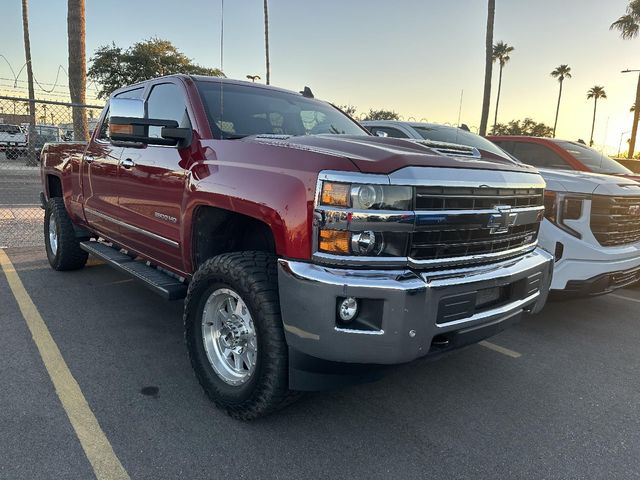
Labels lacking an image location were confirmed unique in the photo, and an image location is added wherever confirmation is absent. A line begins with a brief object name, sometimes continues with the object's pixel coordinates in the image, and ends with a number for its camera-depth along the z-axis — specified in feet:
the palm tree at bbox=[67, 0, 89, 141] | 33.63
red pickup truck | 7.87
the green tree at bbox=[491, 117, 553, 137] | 189.10
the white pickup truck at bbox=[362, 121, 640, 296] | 14.66
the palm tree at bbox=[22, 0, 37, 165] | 59.57
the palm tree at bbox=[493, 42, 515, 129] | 166.29
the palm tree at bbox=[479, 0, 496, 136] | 52.49
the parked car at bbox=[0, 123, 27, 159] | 83.97
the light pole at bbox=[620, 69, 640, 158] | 78.96
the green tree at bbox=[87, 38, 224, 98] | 100.78
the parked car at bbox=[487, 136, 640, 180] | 21.17
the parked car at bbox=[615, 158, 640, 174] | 32.32
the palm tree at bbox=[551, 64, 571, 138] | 232.53
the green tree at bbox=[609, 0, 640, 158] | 86.07
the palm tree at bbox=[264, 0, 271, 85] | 55.08
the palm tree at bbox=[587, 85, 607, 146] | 244.63
